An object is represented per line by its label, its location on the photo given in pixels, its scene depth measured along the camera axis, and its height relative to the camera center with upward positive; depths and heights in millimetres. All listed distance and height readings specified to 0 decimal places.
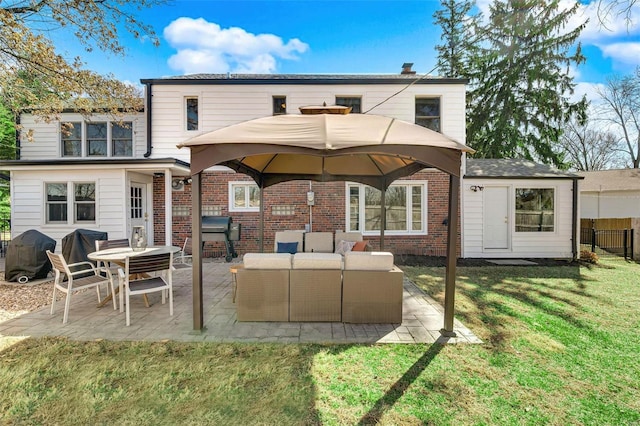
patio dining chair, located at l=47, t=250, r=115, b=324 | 4125 -1049
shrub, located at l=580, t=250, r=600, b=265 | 9211 -1479
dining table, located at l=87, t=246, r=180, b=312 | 4258 -676
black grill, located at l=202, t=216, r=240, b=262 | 8836 -613
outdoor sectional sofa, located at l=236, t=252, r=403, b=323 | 4117 -1071
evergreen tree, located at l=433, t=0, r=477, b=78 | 17031 +9580
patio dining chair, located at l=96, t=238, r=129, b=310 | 5297 -625
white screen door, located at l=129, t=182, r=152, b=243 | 9109 +88
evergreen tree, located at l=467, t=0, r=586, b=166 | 13078 +5740
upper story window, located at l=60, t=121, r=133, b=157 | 10508 +2360
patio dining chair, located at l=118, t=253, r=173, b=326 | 4078 -843
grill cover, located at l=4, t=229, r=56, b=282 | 6273 -994
